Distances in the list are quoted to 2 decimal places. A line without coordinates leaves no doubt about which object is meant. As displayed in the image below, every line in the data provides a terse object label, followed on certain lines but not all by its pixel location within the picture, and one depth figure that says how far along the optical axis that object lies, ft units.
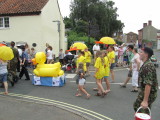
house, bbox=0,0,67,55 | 60.44
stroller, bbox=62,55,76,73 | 40.23
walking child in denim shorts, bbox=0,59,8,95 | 23.17
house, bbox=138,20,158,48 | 263.70
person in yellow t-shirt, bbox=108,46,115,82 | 29.48
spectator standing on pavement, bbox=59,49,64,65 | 46.43
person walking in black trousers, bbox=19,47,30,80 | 30.94
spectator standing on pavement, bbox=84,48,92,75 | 34.26
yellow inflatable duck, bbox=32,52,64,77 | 27.27
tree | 125.29
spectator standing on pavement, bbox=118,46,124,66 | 52.03
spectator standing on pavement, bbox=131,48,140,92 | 24.38
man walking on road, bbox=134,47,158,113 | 11.40
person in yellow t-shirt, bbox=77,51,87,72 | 28.22
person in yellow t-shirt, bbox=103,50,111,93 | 23.08
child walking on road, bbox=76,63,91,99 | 22.50
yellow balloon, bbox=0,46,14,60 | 22.95
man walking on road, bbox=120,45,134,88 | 26.05
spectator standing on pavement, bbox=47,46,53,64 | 42.03
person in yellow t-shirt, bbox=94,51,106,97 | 22.07
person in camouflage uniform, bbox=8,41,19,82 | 28.35
